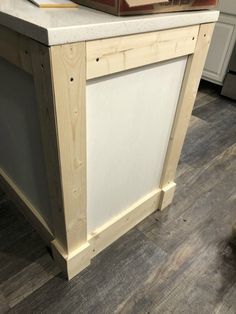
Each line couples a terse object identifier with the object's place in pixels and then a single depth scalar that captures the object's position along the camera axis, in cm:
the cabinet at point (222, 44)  224
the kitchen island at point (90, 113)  65
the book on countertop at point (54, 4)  73
